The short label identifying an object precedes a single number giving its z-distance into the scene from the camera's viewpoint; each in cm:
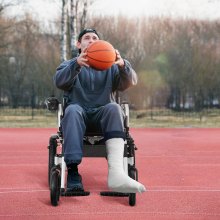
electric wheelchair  458
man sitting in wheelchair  459
